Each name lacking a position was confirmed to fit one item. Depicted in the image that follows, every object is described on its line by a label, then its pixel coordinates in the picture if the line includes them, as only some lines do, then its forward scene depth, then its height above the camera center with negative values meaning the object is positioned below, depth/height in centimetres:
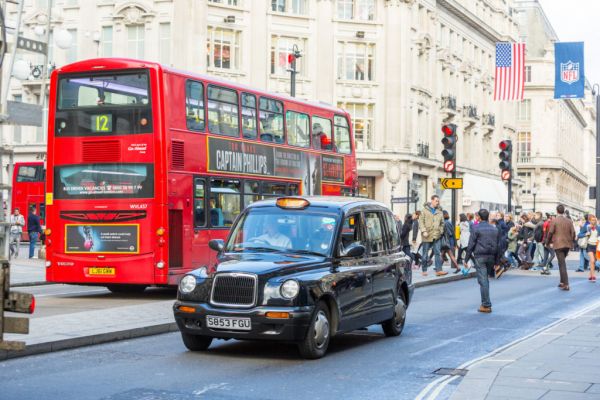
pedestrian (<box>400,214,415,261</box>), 2887 -50
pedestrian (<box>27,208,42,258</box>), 3519 -66
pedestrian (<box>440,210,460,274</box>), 2975 -77
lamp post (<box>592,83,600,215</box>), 3441 +154
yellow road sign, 2777 +77
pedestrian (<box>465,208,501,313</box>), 1792 -65
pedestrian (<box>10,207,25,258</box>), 3446 -92
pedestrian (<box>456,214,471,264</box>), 3225 -57
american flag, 3697 +490
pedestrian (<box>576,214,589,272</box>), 3254 -88
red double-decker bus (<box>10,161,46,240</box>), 4853 +89
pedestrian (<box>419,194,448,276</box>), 2772 -37
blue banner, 3322 +455
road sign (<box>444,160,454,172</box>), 2688 +120
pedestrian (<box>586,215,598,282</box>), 3048 -63
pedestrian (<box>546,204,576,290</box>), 2412 -56
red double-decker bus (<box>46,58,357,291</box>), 1888 +70
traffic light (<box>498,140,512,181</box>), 3036 +158
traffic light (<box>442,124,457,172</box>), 2574 +174
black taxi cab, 1105 -74
